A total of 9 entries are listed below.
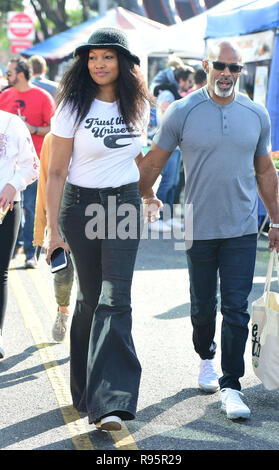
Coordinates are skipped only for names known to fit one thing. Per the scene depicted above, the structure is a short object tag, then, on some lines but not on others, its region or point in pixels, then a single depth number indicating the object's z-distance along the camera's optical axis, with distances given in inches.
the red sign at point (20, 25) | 967.0
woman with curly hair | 165.2
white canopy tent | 633.6
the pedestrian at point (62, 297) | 234.4
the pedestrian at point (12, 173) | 214.0
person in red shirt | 364.8
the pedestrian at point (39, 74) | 436.5
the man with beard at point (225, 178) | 177.9
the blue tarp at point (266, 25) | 409.4
